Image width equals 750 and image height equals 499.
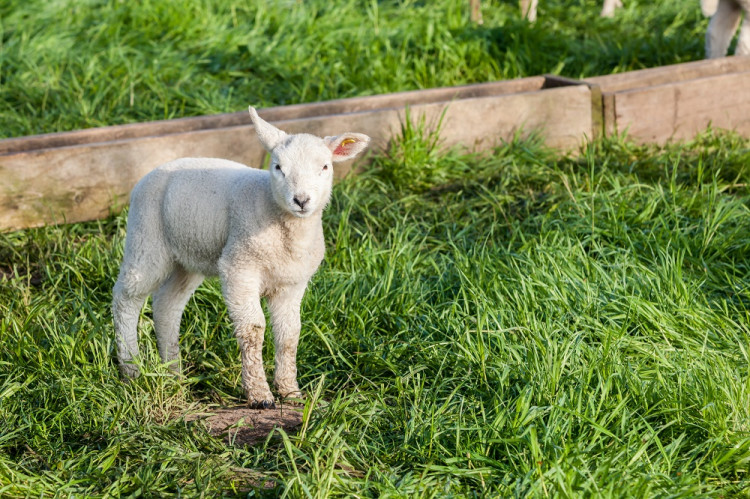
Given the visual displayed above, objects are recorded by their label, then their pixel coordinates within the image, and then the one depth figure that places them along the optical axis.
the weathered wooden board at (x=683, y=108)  11.93
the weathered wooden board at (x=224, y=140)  9.73
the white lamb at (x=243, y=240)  6.59
